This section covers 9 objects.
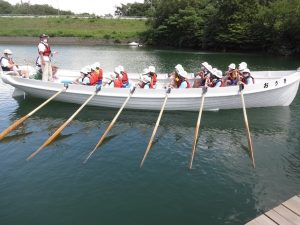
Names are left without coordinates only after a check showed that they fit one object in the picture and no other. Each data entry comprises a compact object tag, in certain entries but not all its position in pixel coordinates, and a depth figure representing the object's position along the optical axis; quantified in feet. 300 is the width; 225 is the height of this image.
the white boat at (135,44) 128.03
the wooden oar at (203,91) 29.73
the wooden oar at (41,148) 24.03
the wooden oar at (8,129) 24.63
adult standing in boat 35.26
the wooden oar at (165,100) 22.70
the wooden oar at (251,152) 22.84
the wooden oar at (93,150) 23.63
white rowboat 31.65
